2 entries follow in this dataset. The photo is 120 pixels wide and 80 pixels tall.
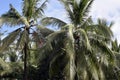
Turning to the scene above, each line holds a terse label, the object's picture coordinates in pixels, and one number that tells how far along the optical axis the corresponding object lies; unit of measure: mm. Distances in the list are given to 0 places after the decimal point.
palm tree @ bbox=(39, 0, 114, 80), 19953
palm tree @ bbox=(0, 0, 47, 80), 23016
